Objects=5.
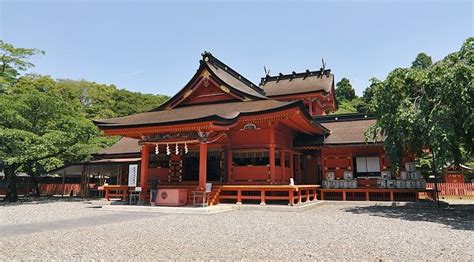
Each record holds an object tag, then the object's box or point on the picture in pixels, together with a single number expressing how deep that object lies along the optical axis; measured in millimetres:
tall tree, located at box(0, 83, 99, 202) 17797
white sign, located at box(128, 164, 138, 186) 16406
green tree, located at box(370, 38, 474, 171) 10992
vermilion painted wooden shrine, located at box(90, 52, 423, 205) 15195
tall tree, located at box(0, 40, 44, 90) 27097
